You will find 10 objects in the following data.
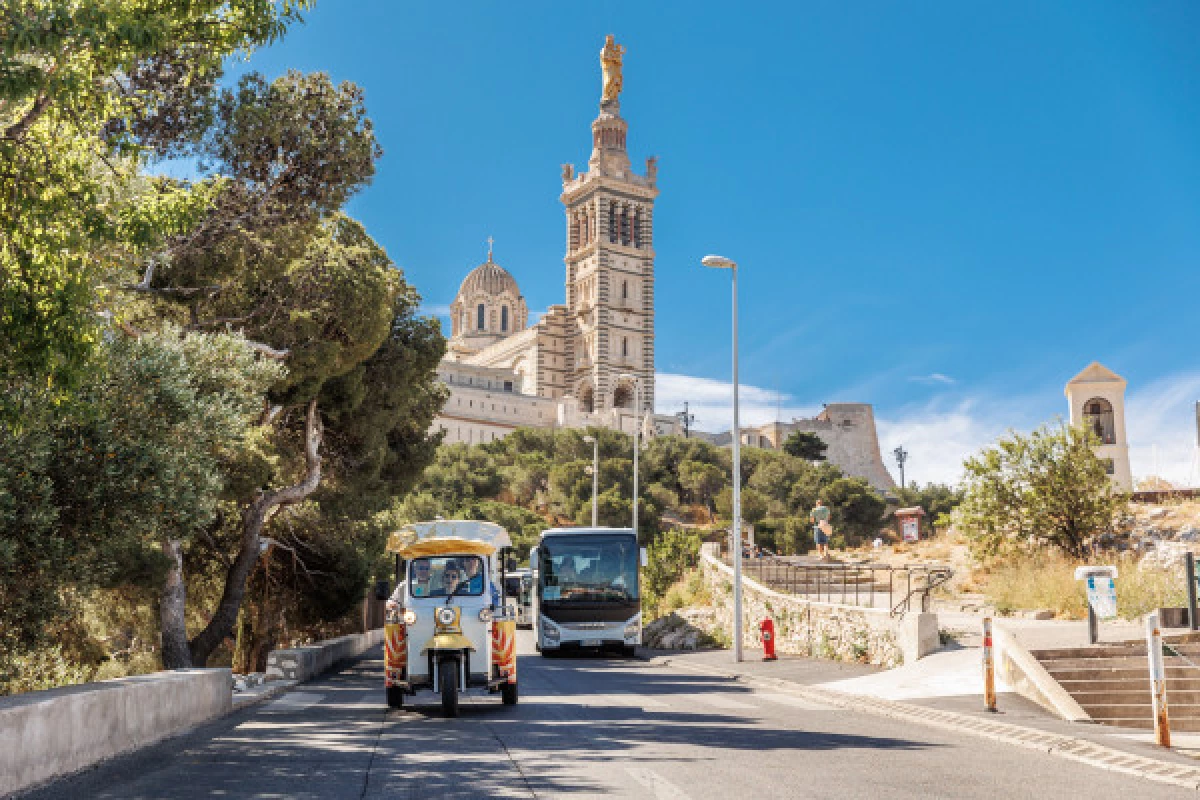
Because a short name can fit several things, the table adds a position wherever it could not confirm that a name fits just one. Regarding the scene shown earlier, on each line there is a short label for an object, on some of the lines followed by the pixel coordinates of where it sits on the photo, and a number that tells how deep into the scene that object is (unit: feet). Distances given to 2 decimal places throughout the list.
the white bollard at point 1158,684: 33.47
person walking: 125.49
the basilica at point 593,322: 406.62
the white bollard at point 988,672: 42.47
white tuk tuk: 43.91
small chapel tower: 131.23
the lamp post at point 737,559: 76.28
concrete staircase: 43.09
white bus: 90.84
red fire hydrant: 76.18
